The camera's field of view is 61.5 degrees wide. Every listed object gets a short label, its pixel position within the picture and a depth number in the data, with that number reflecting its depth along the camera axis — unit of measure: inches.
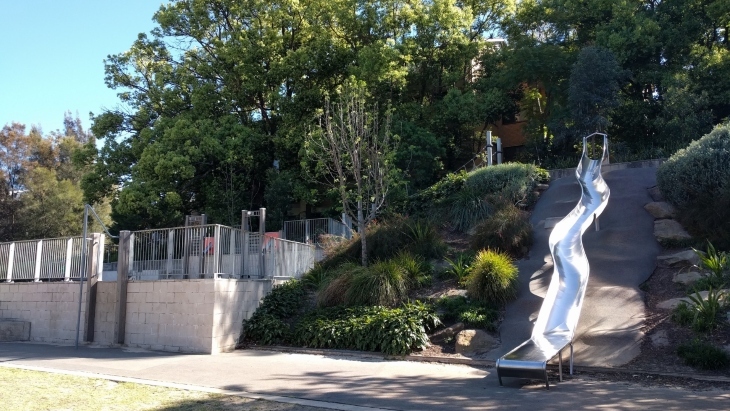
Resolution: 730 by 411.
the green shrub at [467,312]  446.9
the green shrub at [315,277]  570.9
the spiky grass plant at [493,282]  474.0
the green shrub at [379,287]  491.5
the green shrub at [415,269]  523.5
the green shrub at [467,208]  676.1
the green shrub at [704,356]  344.2
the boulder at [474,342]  421.6
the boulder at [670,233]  550.9
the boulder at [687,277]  460.4
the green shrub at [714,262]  446.3
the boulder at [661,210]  606.6
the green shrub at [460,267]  524.2
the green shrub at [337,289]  515.8
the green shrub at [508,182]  703.7
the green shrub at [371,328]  431.2
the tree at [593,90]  928.3
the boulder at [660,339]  380.2
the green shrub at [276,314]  492.4
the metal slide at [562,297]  324.5
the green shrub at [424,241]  592.7
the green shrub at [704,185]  533.3
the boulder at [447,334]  443.5
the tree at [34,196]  1482.5
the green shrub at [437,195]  742.5
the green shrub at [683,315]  393.4
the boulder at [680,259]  496.4
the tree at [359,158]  576.9
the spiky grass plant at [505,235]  569.9
